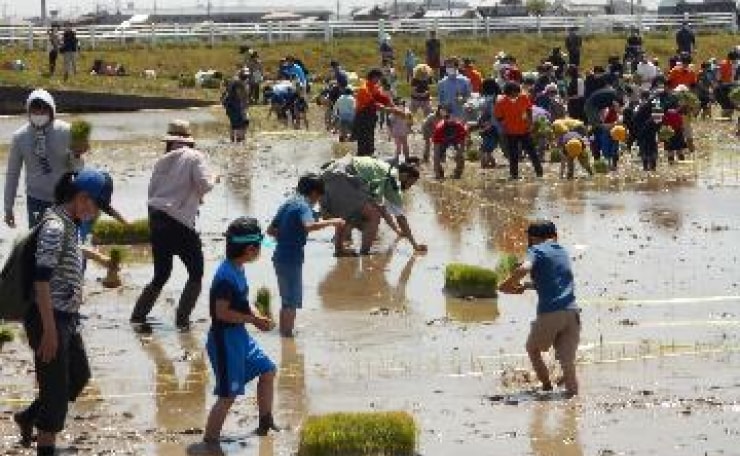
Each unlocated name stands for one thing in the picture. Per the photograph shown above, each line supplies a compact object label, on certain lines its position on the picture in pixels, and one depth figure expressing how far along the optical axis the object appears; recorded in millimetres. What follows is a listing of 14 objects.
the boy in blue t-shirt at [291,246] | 14812
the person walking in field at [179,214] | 15484
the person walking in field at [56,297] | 10672
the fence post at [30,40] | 53781
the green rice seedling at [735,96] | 36469
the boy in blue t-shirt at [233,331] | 11422
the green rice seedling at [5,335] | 13430
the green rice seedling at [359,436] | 10891
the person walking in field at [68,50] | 45844
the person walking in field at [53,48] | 46812
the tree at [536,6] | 85250
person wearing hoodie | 15242
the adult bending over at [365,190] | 18984
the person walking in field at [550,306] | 12922
